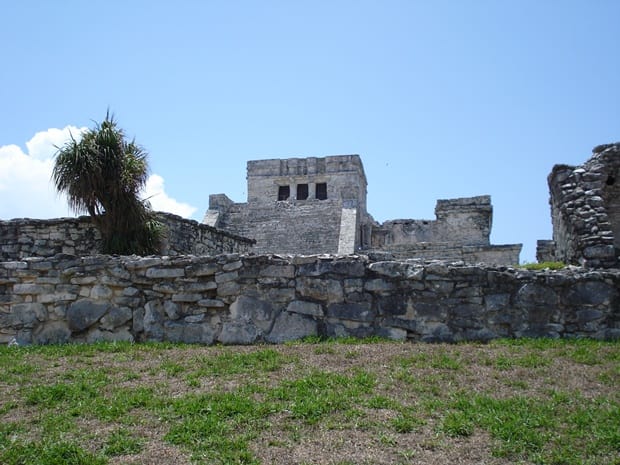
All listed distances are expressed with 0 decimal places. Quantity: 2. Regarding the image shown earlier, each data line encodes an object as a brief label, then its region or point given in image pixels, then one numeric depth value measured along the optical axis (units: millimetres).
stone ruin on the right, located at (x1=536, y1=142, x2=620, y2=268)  8625
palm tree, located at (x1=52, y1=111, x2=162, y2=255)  10125
